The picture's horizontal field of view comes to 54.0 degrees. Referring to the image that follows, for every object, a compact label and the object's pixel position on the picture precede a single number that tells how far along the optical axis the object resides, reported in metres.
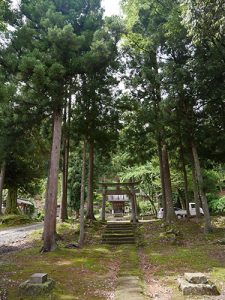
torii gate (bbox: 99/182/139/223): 15.69
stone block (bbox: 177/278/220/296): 5.06
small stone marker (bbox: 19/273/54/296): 5.01
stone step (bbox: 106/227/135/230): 13.50
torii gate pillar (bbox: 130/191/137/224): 15.46
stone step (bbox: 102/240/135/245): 11.56
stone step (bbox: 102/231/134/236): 12.29
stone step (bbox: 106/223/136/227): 14.01
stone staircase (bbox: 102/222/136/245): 11.76
